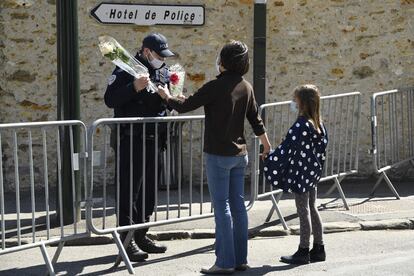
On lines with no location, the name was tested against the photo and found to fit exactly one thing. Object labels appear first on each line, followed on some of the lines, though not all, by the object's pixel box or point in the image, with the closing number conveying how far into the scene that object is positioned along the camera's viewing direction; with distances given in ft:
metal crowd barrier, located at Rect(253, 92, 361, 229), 40.94
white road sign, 49.15
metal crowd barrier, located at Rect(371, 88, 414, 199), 50.96
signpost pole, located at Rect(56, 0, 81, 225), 40.01
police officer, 34.52
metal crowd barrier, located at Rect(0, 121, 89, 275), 31.83
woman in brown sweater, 32.28
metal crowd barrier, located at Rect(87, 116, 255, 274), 33.22
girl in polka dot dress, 34.43
